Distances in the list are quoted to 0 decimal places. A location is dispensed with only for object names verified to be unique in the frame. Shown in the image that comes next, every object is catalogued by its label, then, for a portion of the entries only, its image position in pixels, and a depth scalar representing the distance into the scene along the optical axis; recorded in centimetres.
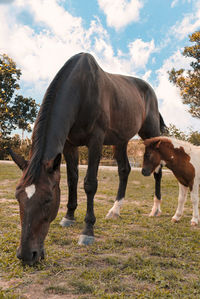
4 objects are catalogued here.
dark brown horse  238
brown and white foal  496
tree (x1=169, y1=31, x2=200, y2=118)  1498
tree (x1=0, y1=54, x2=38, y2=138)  1655
